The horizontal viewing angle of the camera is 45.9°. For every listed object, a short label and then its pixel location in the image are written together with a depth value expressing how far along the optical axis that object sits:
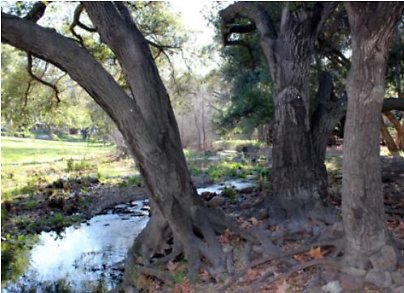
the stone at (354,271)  4.68
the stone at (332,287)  4.60
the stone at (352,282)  4.58
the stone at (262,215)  7.07
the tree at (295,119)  6.85
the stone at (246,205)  8.15
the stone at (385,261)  4.66
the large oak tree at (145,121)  5.66
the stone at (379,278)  4.52
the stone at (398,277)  4.51
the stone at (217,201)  8.89
